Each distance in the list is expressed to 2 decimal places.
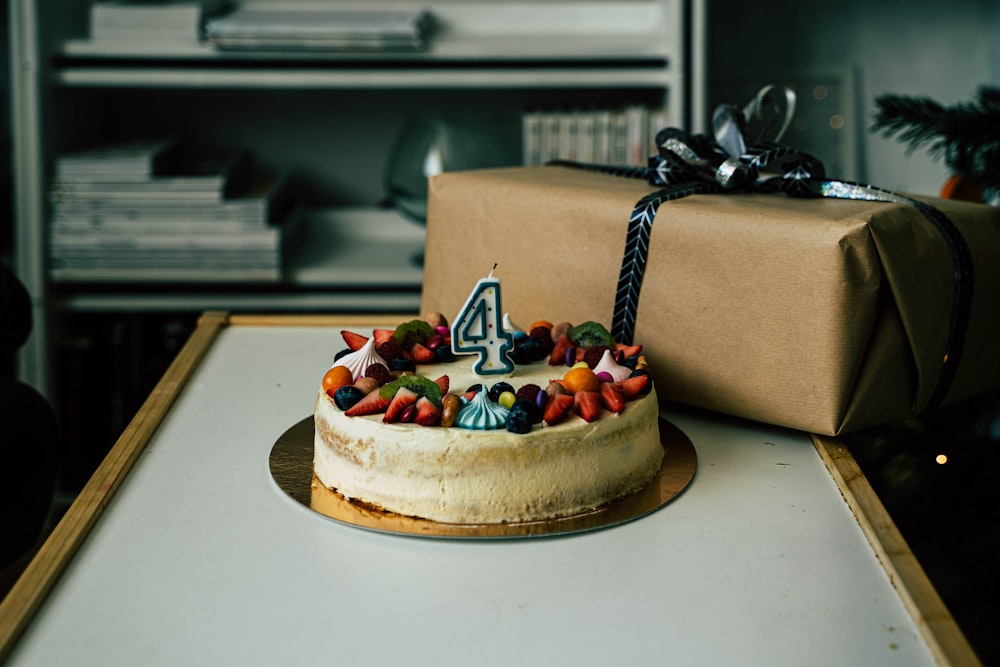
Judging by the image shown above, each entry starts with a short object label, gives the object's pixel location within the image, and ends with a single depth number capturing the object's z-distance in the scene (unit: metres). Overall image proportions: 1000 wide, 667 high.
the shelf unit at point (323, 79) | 1.79
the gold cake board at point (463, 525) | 0.71
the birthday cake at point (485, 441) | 0.71
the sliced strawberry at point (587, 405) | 0.73
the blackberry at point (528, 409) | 0.71
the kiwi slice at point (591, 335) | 0.88
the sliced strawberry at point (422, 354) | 0.86
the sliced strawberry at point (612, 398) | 0.75
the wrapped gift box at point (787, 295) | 0.82
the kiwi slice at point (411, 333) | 0.88
